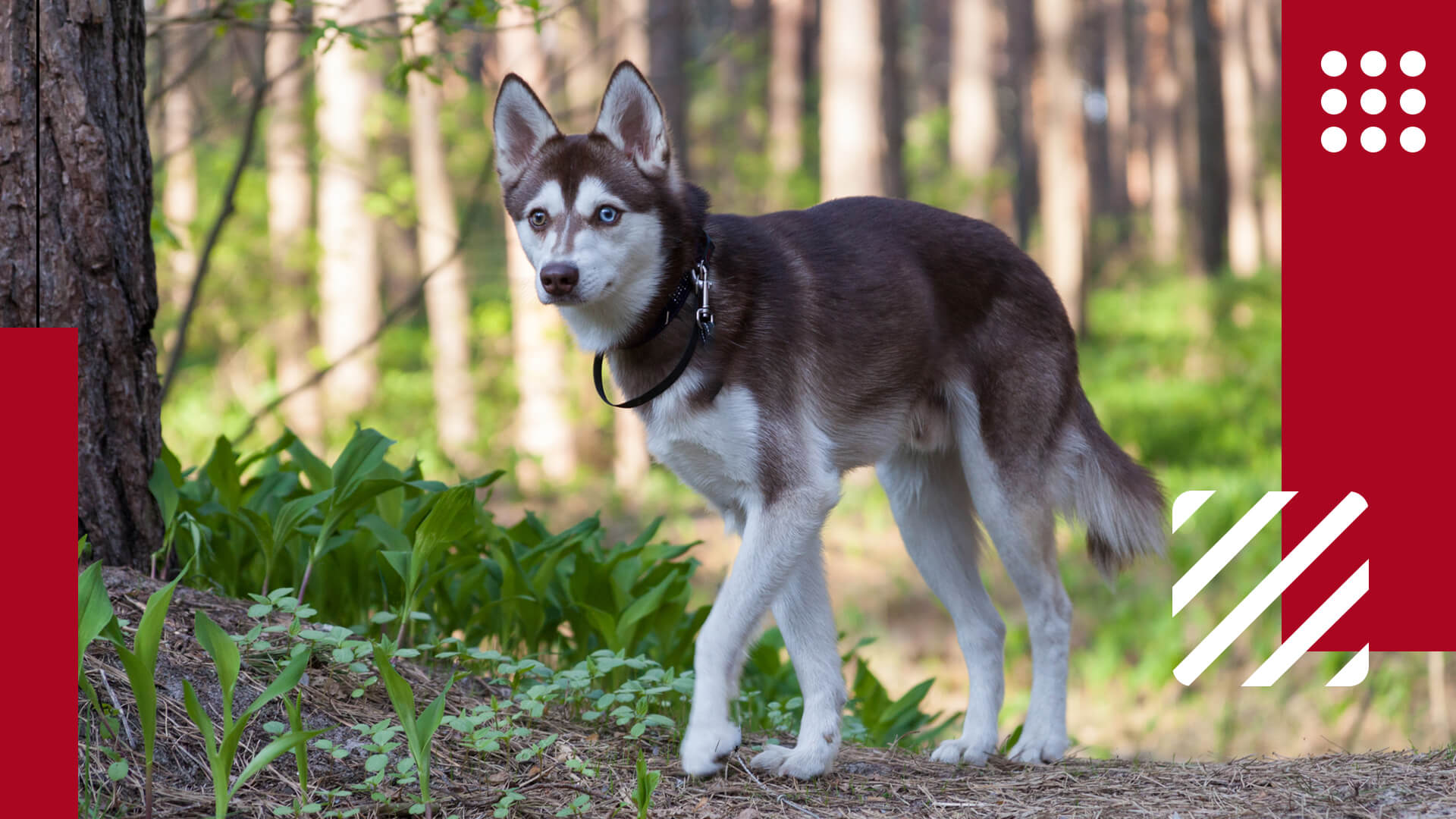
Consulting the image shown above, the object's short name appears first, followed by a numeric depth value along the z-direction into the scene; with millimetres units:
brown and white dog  3287
